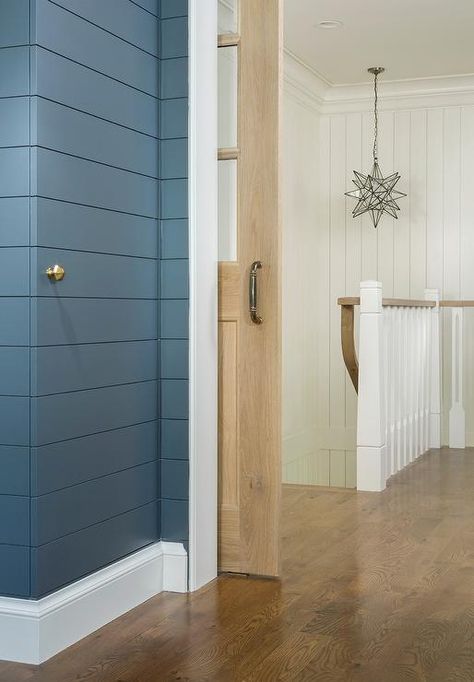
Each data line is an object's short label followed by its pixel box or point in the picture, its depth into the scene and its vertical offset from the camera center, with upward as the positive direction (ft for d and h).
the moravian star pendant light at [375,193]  22.82 +3.32
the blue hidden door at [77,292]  8.13 +0.35
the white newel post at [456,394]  21.43 -1.43
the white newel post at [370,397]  16.06 -1.12
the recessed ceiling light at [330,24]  18.24 +5.89
